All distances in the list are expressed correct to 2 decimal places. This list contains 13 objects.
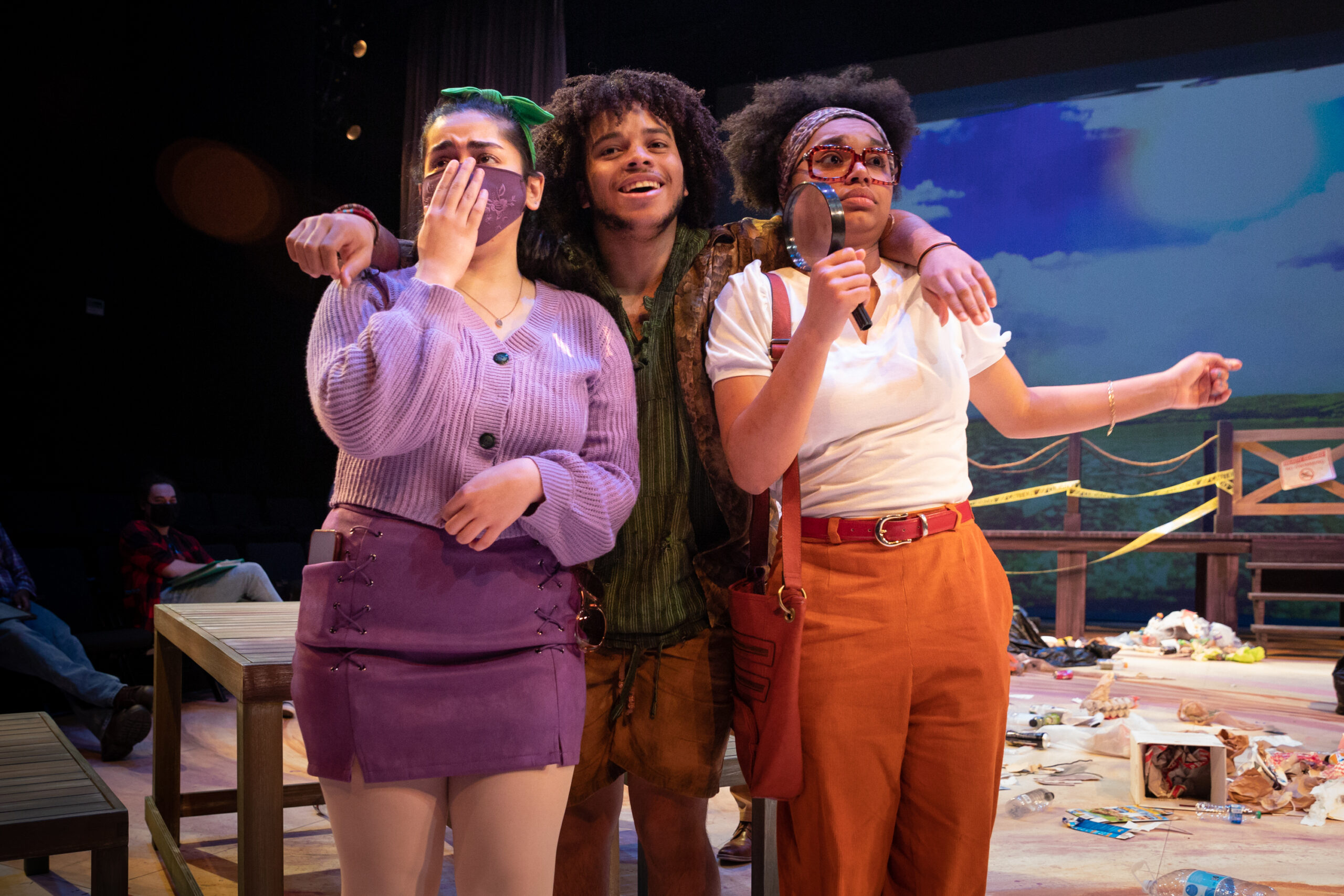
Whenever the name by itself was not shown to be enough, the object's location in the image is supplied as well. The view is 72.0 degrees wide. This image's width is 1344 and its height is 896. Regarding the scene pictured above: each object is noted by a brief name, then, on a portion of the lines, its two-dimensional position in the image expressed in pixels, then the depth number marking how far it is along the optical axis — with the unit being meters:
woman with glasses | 1.27
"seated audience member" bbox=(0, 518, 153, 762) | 3.83
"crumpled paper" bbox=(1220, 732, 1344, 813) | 3.23
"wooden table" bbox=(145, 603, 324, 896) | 1.67
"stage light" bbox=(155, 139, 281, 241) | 7.86
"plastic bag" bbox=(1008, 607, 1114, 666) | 6.22
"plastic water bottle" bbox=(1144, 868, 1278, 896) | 2.38
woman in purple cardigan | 1.10
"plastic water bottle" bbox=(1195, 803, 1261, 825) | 3.11
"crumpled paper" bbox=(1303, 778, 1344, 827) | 3.08
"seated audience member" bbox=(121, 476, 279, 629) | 4.76
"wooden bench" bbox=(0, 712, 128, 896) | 1.59
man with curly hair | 1.48
